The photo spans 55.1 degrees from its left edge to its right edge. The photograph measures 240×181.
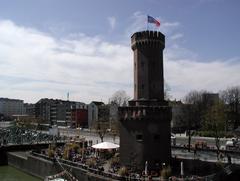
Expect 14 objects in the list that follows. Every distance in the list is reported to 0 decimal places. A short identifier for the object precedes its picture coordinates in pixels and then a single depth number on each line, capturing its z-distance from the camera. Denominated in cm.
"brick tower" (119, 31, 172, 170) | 2598
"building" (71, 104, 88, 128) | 9950
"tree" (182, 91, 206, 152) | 7163
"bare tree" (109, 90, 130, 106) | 9730
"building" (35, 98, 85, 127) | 11932
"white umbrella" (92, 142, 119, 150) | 2916
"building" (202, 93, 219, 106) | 8096
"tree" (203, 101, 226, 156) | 3893
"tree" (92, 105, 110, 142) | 9311
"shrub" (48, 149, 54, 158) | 3240
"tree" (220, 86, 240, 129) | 6398
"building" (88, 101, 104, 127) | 9580
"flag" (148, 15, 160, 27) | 2757
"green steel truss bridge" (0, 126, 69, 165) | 4398
